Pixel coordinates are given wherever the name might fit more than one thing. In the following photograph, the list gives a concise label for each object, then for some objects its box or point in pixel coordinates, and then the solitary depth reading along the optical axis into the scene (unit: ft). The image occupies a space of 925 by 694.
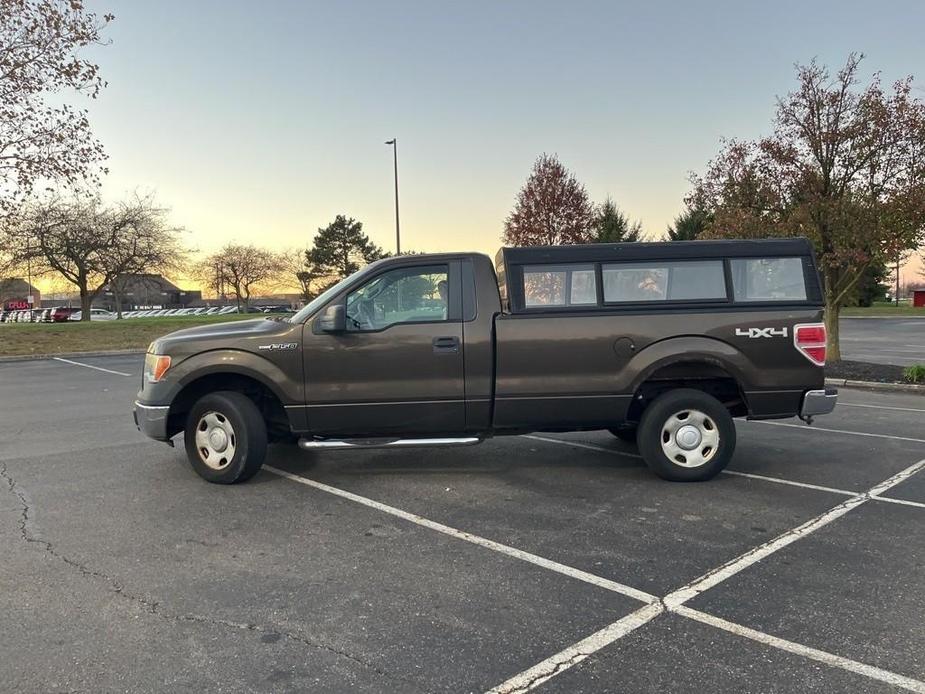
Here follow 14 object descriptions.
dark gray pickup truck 17.52
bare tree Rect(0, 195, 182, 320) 100.58
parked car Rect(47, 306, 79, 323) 152.23
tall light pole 98.12
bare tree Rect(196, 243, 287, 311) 229.66
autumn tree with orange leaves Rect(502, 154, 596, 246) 83.05
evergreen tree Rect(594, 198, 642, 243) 107.14
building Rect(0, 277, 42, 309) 218.73
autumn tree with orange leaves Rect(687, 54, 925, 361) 37.29
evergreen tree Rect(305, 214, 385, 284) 218.59
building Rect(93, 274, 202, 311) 305.53
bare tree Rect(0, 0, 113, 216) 52.70
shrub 35.70
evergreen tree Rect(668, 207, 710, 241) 108.37
